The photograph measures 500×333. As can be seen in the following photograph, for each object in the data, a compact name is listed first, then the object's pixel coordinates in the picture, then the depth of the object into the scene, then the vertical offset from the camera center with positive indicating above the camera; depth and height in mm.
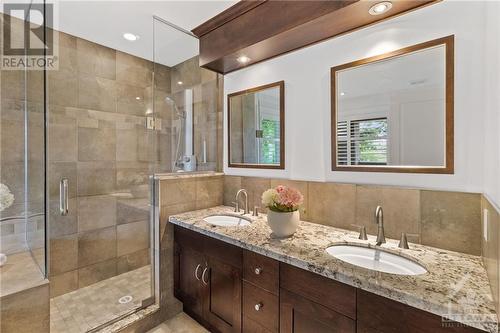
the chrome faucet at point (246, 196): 2121 -283
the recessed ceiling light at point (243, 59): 2027 +973
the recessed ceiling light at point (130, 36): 2271 +1316
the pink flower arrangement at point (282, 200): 1496 -225
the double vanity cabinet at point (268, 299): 938 -712
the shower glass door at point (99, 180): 2086 -144
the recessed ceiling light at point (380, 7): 1302 +930
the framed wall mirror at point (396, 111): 1305 +351
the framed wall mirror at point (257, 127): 2034 +375
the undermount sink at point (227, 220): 2017 -494
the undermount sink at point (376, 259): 1178 -530
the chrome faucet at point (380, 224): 1349 -351
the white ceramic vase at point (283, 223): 1479 -375
